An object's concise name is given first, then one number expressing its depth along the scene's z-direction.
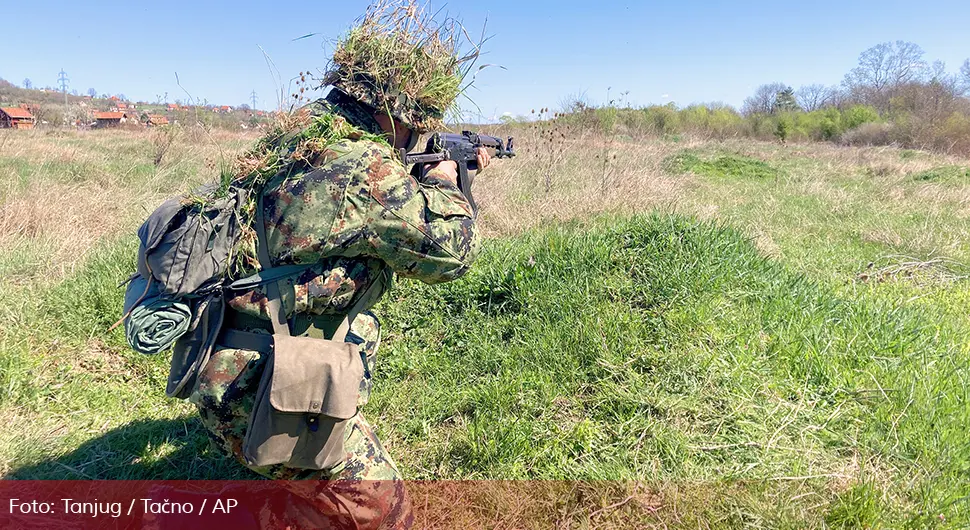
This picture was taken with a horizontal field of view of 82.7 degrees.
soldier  1.89
